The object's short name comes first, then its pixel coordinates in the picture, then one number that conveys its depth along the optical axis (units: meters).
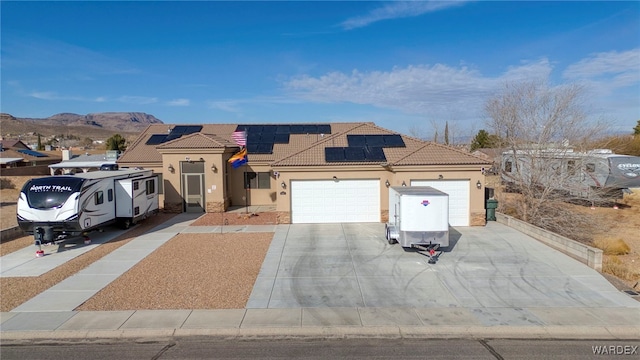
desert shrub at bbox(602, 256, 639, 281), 12.58
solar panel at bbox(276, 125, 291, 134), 28.66
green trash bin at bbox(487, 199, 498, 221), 19.16
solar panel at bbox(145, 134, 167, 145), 27.12
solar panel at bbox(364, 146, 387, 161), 19.95
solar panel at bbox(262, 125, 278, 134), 28.72
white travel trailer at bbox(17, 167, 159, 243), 14.91
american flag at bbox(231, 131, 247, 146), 20.83
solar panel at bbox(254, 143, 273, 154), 25.86
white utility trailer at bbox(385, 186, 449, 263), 13.66
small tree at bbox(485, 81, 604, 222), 19.59
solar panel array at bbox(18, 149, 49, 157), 55.15
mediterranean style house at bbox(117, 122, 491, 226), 18.97
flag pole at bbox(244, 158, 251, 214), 24.88
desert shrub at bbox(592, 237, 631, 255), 16.08
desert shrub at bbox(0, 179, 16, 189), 35.84
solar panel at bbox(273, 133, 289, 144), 27.17
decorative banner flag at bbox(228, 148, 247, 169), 20.69
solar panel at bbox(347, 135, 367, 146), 21.89
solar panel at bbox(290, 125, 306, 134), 28.69
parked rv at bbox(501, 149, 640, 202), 19.77
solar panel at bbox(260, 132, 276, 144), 27.15
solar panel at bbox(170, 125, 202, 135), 28.69
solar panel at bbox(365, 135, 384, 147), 21.70
